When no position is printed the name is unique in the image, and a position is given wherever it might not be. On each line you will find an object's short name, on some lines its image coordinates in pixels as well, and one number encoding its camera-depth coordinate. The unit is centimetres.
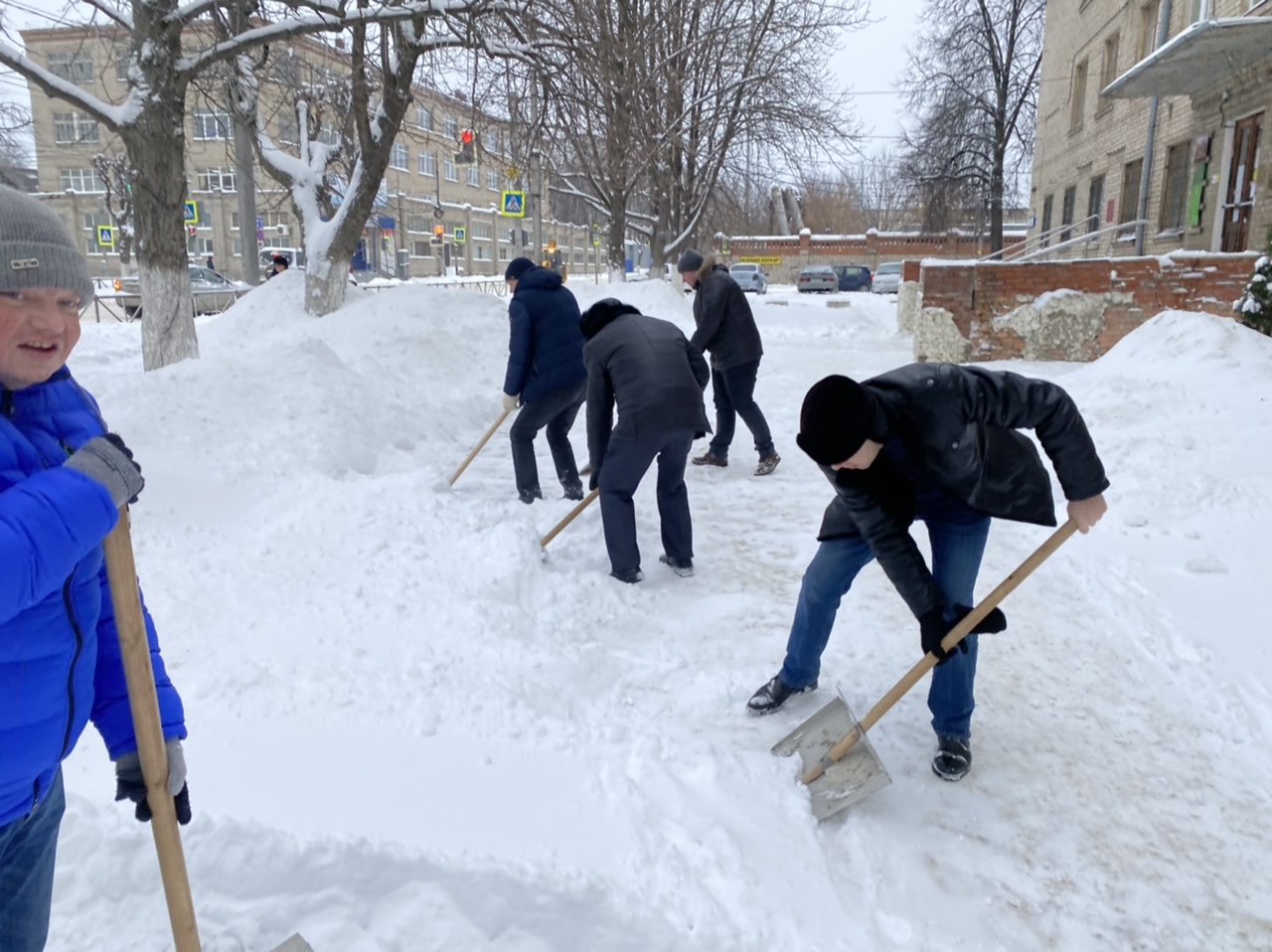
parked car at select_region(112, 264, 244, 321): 2106
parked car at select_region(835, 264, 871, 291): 3653
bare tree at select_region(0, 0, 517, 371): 712
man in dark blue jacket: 554
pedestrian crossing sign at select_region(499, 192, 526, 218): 1522
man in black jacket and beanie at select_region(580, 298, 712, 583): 439
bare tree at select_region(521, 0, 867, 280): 843
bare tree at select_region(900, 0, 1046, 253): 2520
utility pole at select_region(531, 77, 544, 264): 900
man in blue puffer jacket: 130
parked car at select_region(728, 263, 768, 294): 3089
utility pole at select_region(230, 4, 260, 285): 1176
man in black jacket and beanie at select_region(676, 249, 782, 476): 652
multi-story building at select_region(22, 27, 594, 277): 1020
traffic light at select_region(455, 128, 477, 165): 1011
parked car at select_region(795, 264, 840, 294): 3250
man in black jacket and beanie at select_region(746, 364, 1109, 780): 262
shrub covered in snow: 744
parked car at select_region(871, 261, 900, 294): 3309
